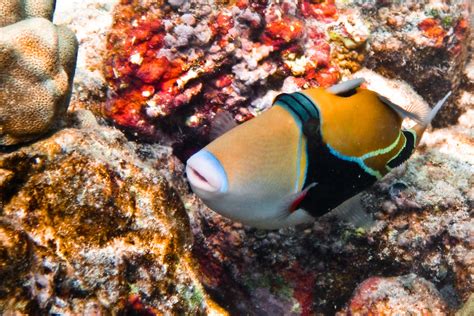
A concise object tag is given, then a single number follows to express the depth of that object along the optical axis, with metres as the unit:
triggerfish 1.59
